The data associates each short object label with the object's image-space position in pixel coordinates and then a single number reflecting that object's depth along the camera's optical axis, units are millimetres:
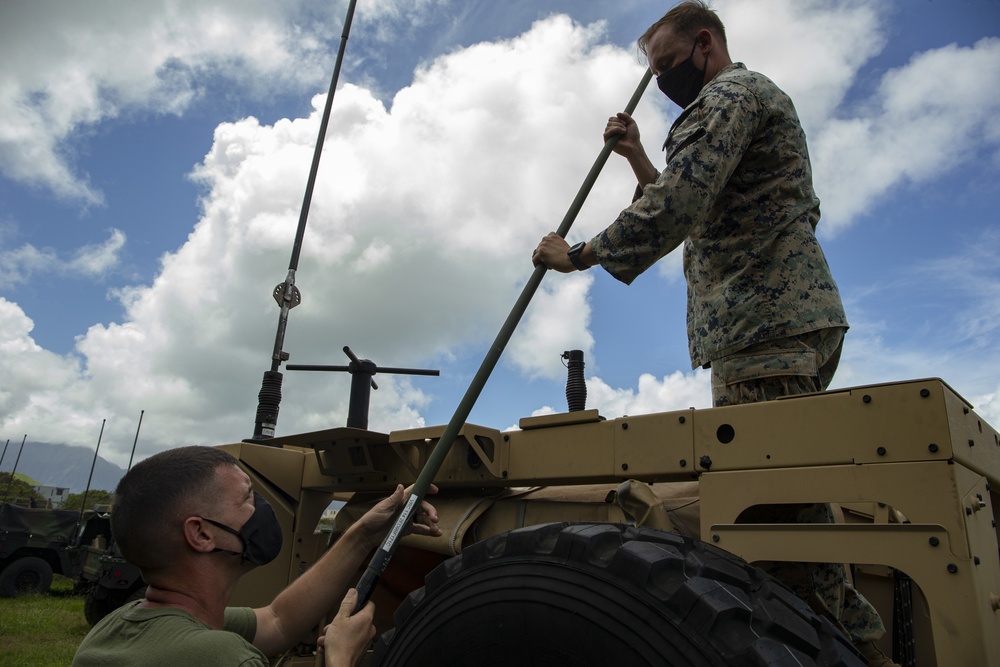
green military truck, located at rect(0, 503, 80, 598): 13430
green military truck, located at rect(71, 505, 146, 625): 9562
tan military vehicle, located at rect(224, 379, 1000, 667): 1478
